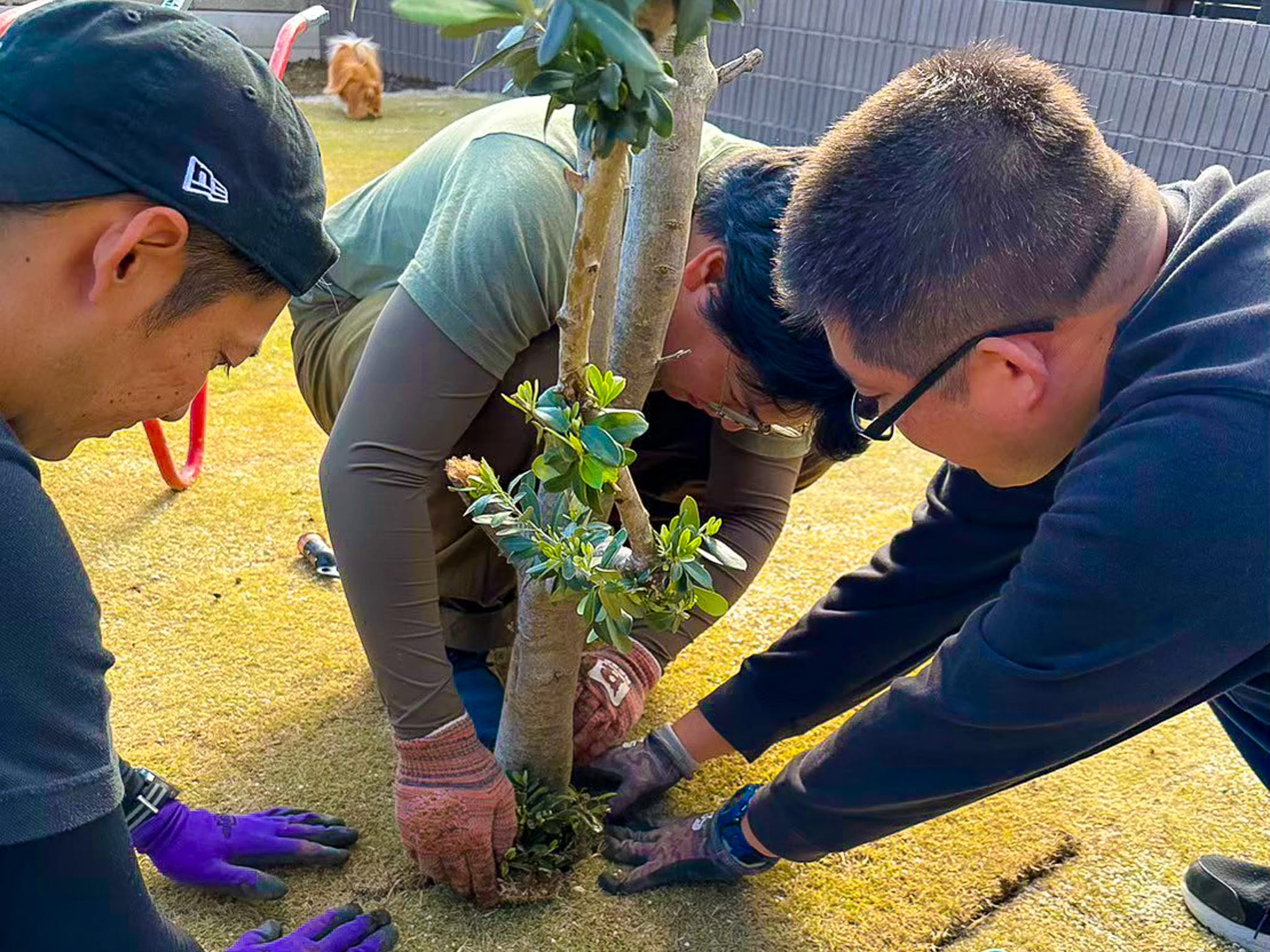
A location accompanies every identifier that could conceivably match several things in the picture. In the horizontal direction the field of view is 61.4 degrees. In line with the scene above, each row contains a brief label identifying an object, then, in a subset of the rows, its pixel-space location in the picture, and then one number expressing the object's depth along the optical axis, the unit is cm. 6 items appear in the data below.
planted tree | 97
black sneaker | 185
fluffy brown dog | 862
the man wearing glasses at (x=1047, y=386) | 118
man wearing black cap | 101
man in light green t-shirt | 167
